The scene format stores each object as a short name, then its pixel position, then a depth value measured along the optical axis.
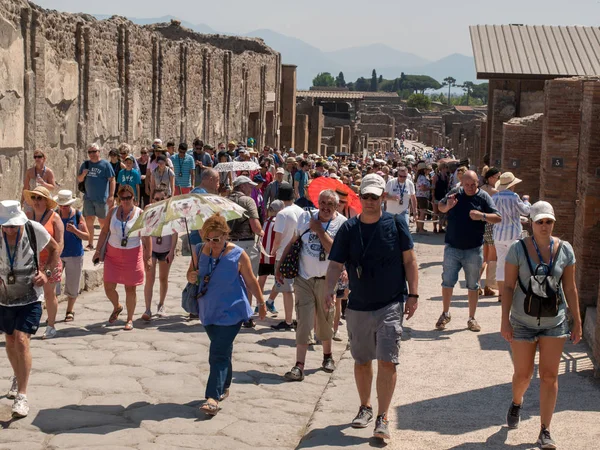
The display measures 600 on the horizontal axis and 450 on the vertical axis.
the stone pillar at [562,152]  13.05
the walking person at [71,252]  9.73
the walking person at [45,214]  8.36
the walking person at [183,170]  16.70
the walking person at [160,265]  10.23
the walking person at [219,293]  7.24
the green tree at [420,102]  141.89
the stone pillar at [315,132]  46.72
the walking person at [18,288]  6.99
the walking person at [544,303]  6.54
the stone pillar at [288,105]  40.06
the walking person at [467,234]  10.23
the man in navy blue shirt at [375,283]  6.70
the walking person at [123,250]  9.67
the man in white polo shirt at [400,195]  14.27
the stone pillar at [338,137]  56.22
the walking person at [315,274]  8.34
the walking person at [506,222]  11.18
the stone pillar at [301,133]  42.69
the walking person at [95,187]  13.63
